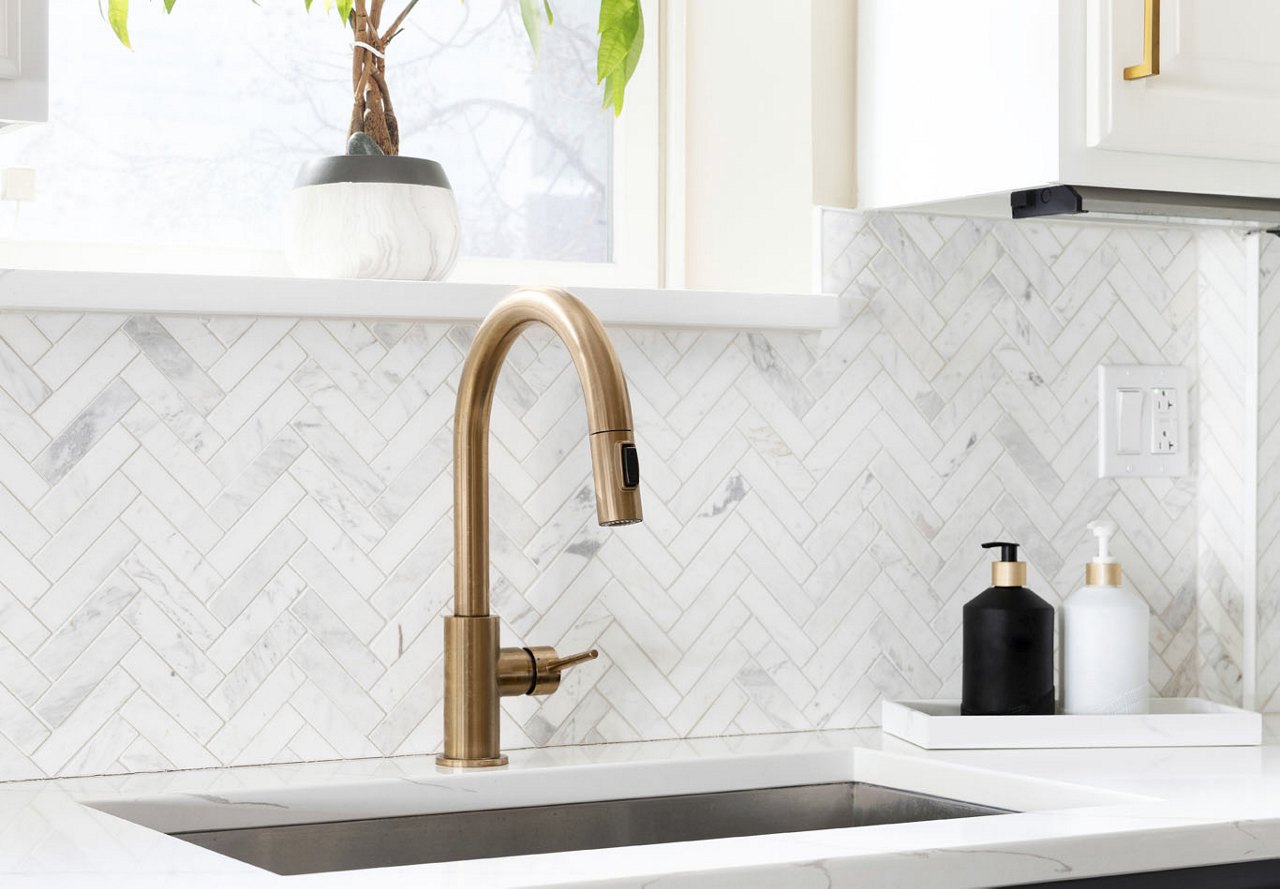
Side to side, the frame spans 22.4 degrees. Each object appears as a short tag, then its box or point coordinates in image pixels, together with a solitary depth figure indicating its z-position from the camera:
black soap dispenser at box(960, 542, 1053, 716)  2.95
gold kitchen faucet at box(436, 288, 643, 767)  2.80
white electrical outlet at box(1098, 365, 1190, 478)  3.17
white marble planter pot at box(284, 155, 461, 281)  2.86
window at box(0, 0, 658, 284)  2.94
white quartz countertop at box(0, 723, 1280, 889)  2.41
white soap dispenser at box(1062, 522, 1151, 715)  2.98
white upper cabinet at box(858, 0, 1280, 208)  2.82
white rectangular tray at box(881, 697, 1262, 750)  2.92
